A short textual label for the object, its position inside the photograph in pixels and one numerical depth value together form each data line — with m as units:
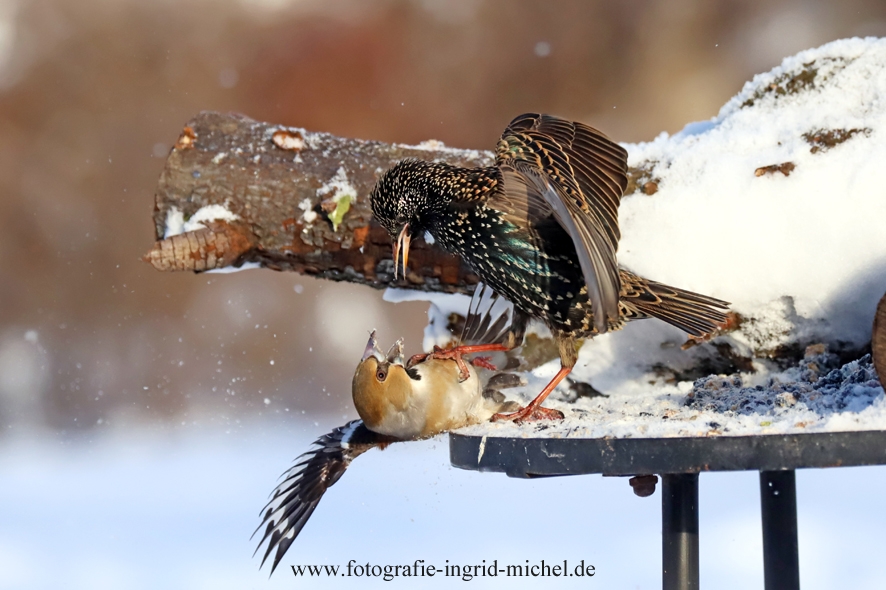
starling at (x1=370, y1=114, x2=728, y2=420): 5.44
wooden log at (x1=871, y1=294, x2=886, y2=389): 5.33
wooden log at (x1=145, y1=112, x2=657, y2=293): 5.56
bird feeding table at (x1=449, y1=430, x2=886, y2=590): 5.29
